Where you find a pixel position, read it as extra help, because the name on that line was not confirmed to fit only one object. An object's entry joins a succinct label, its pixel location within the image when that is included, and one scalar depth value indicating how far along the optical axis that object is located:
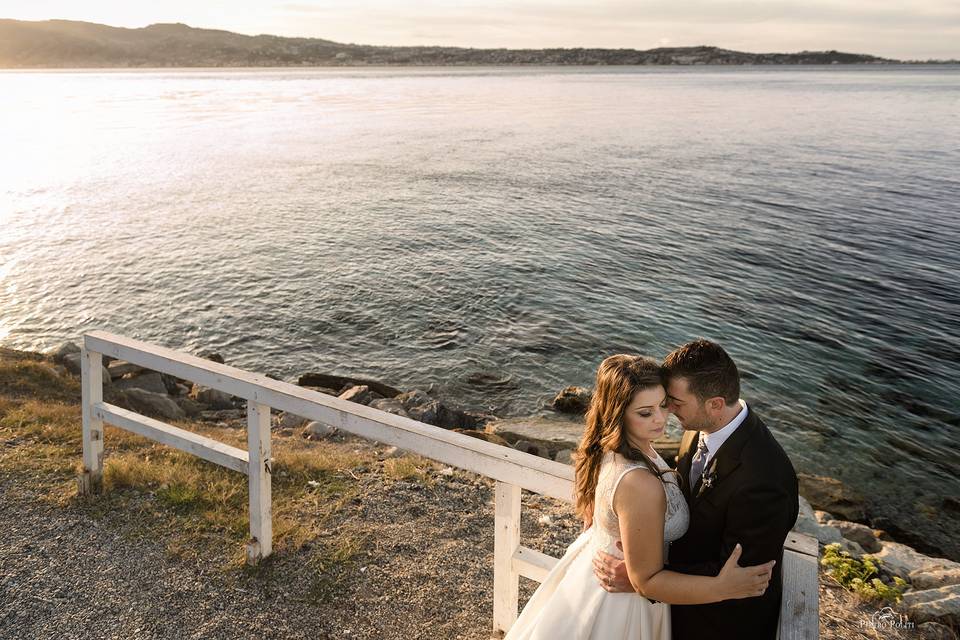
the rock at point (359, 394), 14.73
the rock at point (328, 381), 16.17
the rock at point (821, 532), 9.26
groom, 3.50
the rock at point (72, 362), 15.45
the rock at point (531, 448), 12.71
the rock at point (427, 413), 14.14
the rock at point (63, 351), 16.02
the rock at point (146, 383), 14.63
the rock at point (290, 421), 13.26
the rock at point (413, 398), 14.85
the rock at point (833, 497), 11.80
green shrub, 6.96
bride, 3.60
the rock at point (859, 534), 9.95
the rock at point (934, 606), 6.88
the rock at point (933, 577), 8.19
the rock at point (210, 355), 17.10
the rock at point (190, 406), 14.67
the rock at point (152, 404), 13.53
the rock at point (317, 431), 12.45
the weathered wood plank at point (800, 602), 3.60
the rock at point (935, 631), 6.62
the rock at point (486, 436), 12.00
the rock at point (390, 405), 13.85
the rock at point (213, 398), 15.25
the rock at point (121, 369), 15.11
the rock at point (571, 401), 15.48
